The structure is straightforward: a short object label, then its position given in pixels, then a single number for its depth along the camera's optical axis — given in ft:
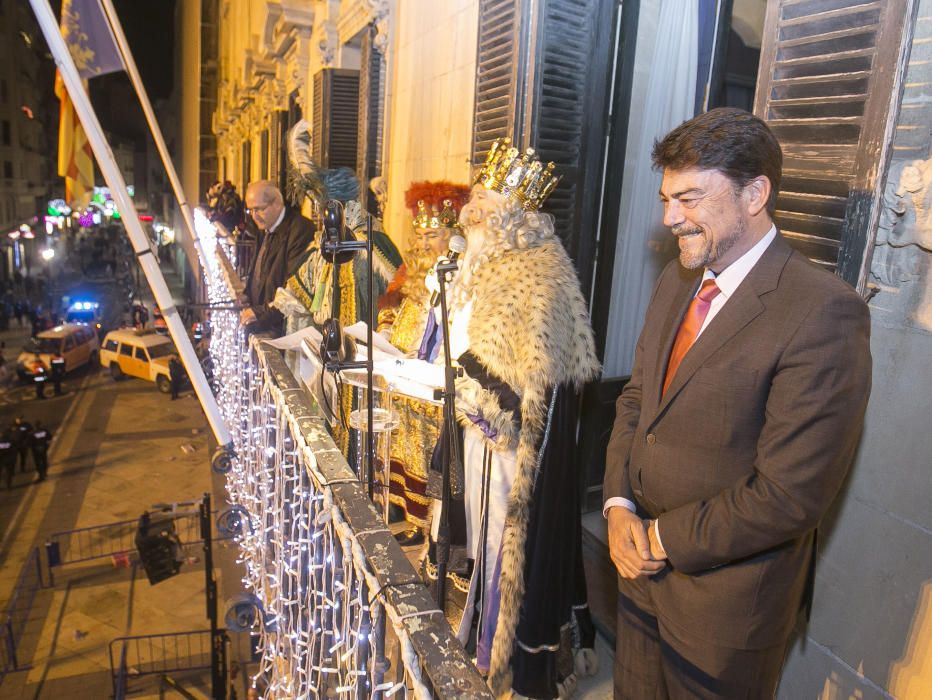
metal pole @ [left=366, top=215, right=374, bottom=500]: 7.65
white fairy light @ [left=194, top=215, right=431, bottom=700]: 5.26
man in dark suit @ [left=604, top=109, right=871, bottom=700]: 4.94
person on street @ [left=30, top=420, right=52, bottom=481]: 41.19
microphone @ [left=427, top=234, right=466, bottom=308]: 10.70
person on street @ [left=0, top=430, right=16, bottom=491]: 39.96
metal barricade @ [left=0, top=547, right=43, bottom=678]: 26.81
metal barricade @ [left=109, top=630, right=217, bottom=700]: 27.09
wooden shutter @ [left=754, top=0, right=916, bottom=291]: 6.64
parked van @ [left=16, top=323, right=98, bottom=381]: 57.11
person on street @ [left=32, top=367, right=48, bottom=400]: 56.29
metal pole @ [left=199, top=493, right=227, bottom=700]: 22.29
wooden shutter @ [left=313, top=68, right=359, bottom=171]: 26.55
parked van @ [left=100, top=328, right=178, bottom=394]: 60.75
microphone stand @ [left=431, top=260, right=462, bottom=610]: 6.97
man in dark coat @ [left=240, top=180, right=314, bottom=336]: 17.56
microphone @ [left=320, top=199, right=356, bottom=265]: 8.36
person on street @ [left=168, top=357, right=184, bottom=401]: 55.83
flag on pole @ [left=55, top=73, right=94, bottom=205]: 16.35
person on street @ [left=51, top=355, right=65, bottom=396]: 57.31
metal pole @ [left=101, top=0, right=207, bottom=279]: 17.16
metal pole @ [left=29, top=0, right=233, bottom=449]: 11.24
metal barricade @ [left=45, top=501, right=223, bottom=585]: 33.88
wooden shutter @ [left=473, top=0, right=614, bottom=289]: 13.02
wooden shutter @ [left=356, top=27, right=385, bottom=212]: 23.65
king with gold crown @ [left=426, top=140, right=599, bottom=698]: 8.68
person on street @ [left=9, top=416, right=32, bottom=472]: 40.87
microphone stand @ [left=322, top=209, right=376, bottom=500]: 7.71
